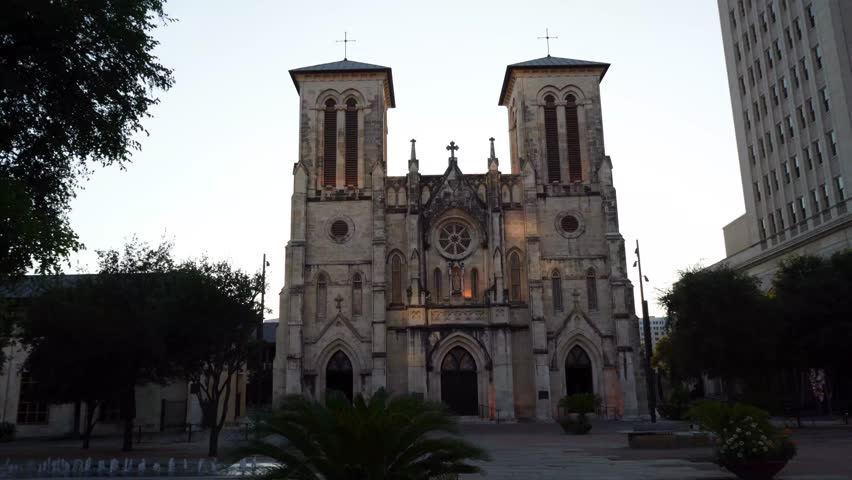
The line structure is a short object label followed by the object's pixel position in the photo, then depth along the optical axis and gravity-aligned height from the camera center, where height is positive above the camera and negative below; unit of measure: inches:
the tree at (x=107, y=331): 959.0 +94.4
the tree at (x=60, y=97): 558.6 +266.3
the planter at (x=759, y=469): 578.2 -68.5
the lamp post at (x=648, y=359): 1493.7 +61.8
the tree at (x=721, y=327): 1291.8 +106.2
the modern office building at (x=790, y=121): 1689.2 +697.6
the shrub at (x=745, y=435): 579.5 -42.0
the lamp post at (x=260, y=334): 1060.7 +103.5
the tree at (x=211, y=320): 981.2 +108.0
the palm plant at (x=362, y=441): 385.7 -25.7
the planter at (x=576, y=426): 1267.2 -65.9
